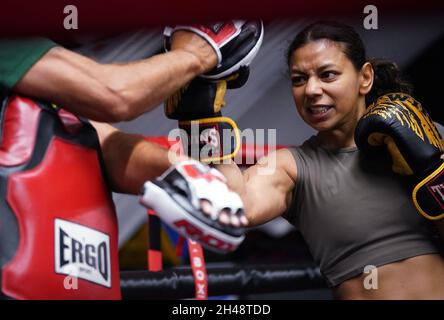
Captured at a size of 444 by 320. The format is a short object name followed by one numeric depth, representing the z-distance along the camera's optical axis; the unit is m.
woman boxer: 2.48
